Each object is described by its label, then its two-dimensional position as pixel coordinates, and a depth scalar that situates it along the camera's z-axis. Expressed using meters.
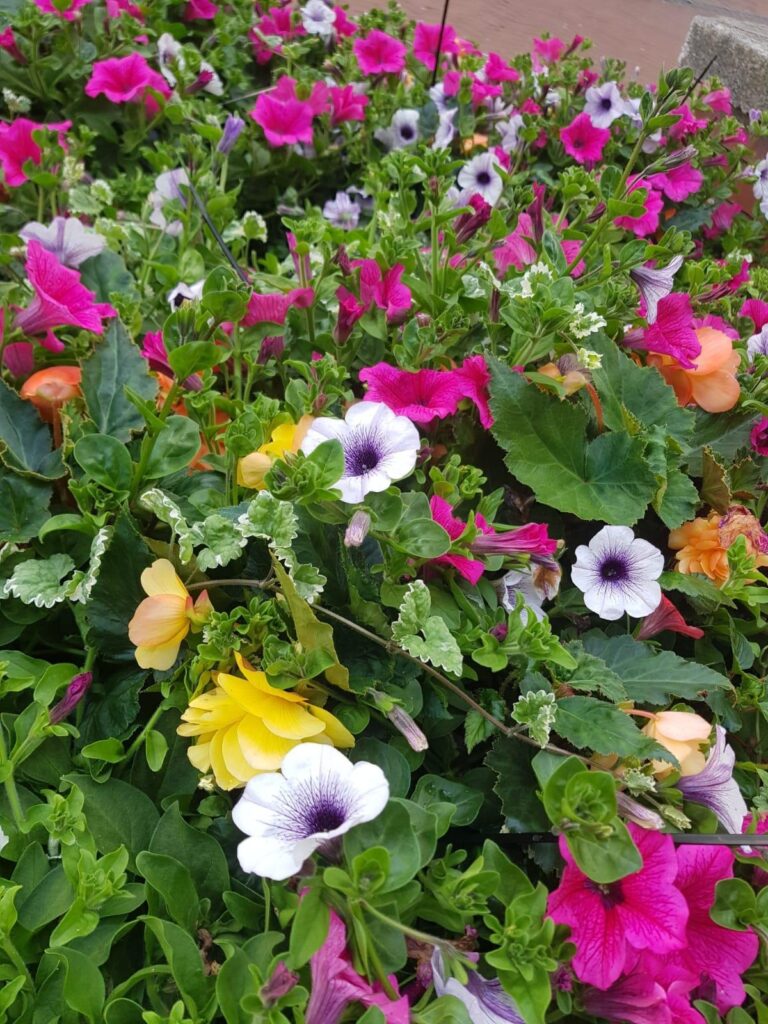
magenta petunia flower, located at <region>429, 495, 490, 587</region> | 0.67
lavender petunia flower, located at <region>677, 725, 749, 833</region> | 0.65
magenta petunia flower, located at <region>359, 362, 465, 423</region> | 0.76
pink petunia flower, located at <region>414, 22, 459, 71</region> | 1.87
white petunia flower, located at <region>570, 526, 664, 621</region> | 0.73
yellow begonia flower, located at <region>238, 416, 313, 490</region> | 0.69
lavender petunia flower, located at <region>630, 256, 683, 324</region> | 0.84
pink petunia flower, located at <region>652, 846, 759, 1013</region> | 0.60
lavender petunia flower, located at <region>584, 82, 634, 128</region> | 1.57
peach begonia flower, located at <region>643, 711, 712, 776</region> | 0.64
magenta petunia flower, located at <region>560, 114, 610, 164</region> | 1.56
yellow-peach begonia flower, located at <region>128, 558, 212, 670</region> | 0.62
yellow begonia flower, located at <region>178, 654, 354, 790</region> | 0.56
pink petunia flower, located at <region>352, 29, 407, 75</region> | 1.74
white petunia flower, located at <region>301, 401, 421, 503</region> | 0.62
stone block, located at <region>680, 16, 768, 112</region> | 1.89
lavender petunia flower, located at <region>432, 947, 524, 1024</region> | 0.53
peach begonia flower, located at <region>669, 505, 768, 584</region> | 0.79
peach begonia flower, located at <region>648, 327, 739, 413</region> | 0.86
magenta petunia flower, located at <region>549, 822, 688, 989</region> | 0.54
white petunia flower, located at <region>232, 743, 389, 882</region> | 0.48
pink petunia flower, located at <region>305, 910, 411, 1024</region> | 0.49
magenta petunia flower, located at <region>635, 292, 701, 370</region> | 0.83
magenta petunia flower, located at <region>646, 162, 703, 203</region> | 1.49
